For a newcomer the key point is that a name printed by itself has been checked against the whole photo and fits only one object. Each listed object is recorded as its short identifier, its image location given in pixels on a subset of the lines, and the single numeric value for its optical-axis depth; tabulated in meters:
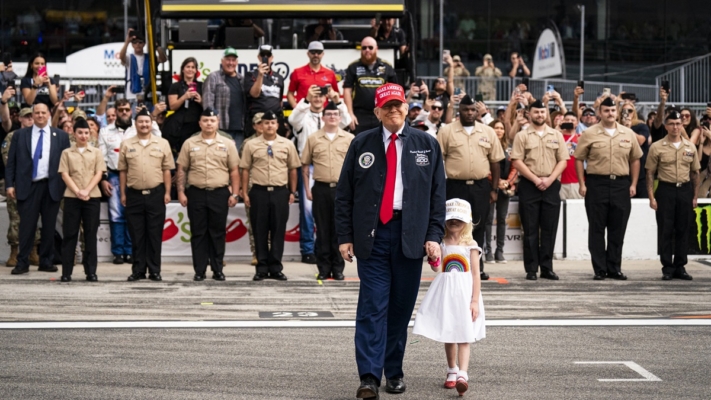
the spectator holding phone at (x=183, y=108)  16.00
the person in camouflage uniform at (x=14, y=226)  14.86
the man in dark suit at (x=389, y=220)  7.64
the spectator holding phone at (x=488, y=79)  22.72
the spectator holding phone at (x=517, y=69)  23.00
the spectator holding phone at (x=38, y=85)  16.55
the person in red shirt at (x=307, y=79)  16.25
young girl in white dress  7.84
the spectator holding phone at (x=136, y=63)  17.47
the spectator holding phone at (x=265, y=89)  15.90
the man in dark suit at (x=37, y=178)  14.35
